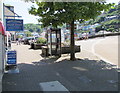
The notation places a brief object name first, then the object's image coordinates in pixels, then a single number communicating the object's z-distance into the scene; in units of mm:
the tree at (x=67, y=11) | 6190
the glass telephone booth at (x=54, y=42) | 8942
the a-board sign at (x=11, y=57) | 5597
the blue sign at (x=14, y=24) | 5647
